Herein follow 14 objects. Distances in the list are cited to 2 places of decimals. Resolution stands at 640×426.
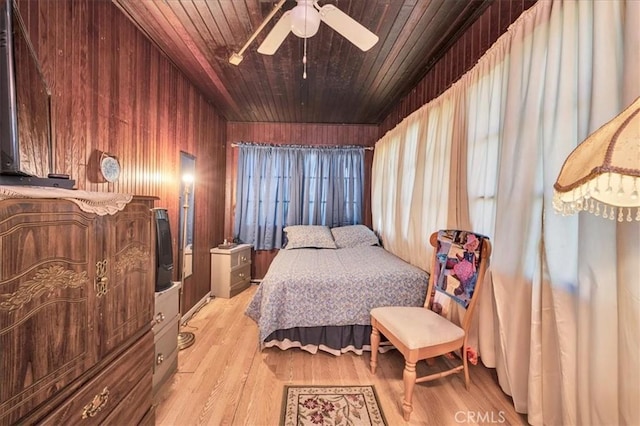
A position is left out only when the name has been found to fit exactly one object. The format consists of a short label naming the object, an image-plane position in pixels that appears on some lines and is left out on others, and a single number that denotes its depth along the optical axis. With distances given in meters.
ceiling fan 1.41
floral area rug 1.50
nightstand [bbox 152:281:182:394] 1.64
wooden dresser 0.71
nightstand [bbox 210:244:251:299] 3.48
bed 2.09
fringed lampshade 0.64
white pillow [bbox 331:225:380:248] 3.57
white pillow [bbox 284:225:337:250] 3.51
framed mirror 2.64
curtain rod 4.09
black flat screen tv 0.98
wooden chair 1.56
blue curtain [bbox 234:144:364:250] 4.08
